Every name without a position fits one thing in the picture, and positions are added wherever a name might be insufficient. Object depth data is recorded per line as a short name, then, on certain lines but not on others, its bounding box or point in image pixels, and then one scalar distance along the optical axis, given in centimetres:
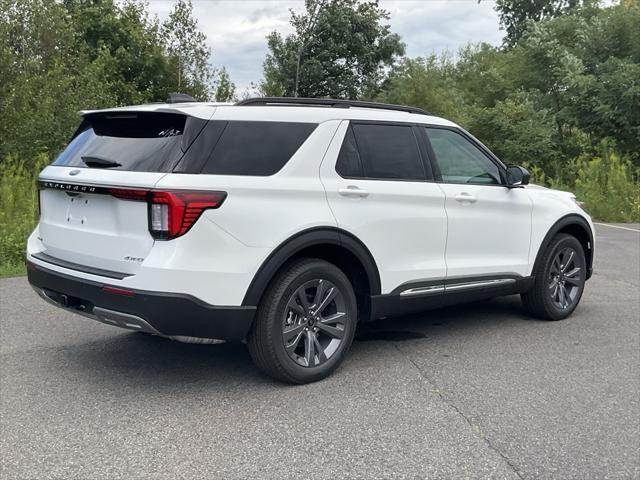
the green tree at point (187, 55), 3006
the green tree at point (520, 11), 4900
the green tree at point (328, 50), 3900
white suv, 365
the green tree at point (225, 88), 2906
